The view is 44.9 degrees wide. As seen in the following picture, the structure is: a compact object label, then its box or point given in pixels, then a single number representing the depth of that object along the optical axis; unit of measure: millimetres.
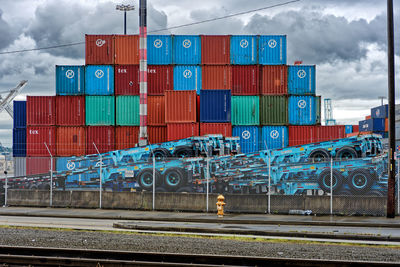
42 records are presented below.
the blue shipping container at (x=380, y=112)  67169
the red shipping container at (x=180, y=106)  31781
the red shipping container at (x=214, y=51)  35562
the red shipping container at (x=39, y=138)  34219
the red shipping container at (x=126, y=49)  35719
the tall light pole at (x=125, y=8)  60031
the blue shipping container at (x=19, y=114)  36500
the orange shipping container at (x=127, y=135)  34312
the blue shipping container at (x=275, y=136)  33591
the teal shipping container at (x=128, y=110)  34656
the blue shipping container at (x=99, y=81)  35188
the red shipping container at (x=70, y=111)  34562
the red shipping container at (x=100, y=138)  33812
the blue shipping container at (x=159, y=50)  35656
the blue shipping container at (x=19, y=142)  35312
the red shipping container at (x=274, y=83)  34969
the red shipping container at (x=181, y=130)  31734
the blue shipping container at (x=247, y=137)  33312
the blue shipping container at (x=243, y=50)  35562
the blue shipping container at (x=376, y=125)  67125
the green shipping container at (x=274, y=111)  34188
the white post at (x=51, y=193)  23438
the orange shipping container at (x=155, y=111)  34719
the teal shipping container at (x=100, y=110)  34500
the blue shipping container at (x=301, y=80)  35156
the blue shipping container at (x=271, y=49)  35719
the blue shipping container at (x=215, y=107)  31828
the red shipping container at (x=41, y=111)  34688
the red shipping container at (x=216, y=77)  35344
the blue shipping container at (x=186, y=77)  35375
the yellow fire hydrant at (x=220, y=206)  19484
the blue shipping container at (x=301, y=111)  34344
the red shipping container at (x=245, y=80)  35000
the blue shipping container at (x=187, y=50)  35531
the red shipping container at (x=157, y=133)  34625
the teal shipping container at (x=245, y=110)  34031
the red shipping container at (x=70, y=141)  33750
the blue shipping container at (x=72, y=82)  35500
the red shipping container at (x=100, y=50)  35719
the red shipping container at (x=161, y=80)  35406
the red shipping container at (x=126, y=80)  35344
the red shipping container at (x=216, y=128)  31688
